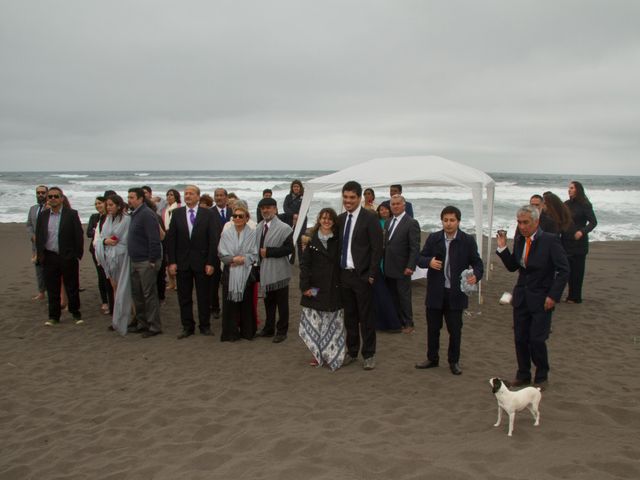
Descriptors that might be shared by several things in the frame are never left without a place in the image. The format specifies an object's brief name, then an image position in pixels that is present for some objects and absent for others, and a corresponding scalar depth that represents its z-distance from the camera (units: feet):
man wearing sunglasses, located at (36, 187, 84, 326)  20.98
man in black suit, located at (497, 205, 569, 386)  13.08
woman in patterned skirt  15.53
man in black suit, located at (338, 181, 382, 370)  15.15
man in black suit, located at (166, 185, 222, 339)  19.48
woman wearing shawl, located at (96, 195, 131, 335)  19.99
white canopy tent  25.64
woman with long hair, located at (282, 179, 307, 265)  31.96
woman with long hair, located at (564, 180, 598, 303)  23.84
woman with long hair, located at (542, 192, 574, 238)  20.45
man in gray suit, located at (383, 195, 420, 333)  19.67
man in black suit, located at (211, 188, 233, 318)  23.31
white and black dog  10.90
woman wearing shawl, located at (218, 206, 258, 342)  18.52
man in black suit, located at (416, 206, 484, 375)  14.43
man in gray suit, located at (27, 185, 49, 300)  24.54
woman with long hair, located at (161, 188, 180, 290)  26.58
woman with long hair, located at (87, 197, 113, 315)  21.57
